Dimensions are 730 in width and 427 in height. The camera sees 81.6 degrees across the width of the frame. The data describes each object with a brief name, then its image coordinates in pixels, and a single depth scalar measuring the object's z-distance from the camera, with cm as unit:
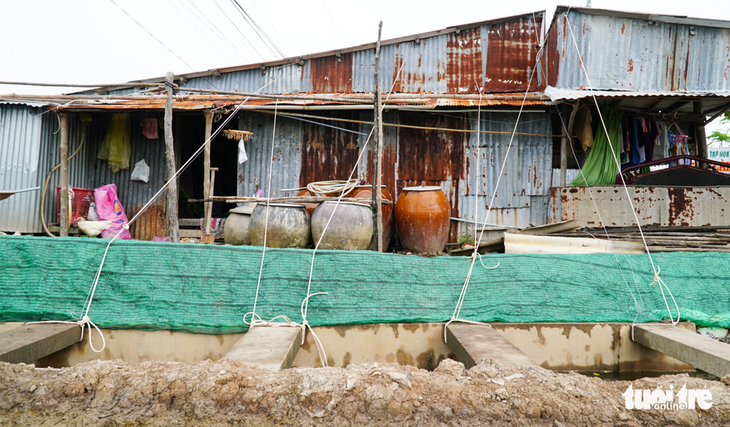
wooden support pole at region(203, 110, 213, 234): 710
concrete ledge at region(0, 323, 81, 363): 322
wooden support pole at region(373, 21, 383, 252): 556
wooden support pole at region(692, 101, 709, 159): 884
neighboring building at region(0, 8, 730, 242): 743
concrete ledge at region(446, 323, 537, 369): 302
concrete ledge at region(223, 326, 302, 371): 297
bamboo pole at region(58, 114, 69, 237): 715
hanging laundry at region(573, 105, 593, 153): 740
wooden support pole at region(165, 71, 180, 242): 575
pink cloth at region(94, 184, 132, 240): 772
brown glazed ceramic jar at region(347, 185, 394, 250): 689
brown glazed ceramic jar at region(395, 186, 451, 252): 659
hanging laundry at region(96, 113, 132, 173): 819
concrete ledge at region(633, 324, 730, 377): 310
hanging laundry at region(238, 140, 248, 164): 760
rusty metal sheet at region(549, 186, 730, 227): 682
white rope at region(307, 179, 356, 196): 666
